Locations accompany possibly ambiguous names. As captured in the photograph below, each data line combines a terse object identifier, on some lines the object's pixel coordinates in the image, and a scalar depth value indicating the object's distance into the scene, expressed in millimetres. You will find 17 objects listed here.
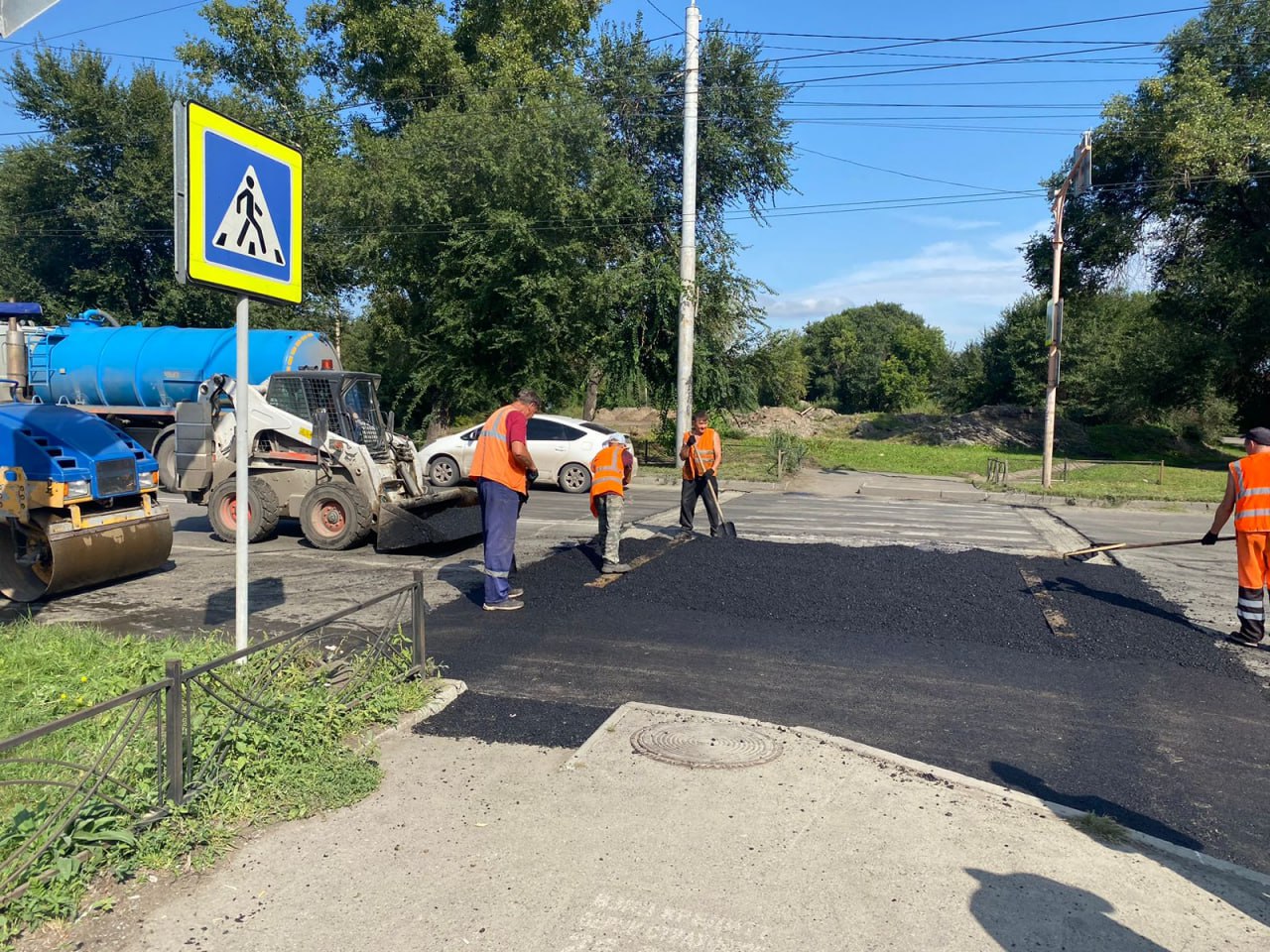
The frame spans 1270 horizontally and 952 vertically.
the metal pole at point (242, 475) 4812
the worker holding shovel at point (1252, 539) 7391
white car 19297
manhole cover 4680
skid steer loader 11516
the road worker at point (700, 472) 12406
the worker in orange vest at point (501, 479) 7777
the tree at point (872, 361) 77000
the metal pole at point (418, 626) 5684
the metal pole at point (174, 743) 3775
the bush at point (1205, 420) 40938
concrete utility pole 23281
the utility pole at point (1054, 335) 21547
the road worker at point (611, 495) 9641
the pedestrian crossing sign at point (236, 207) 4375
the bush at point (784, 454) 24062
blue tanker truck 17625
